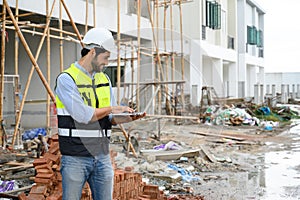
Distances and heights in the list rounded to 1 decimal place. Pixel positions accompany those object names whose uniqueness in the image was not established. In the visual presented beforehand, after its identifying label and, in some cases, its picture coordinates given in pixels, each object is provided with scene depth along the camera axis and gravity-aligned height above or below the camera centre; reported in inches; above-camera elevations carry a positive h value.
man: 108.9 -4.9
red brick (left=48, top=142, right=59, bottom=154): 160.6 -19.6
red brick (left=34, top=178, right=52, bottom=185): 155.9 -31.5
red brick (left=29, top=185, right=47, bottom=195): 152.8 -34.4
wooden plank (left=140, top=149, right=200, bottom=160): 329.7 -45.4
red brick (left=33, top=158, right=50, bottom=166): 156.3 -24.2
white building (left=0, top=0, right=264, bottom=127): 350.9 +101.2
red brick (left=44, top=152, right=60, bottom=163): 156.7 -22.5
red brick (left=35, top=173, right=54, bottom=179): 155.6 -29.3
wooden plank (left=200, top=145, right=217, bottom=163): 336.7 -48.8
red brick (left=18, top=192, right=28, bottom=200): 153.9 -37.3
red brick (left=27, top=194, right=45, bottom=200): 151.0 -36.7
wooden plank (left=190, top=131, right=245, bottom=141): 506.2 -49.4
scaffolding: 275.5 +13.5
